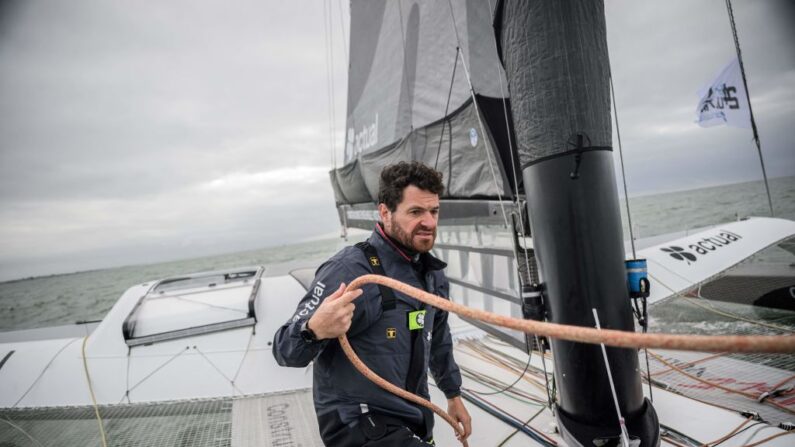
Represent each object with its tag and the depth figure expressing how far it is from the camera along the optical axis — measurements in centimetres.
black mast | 153
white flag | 341
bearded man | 141
